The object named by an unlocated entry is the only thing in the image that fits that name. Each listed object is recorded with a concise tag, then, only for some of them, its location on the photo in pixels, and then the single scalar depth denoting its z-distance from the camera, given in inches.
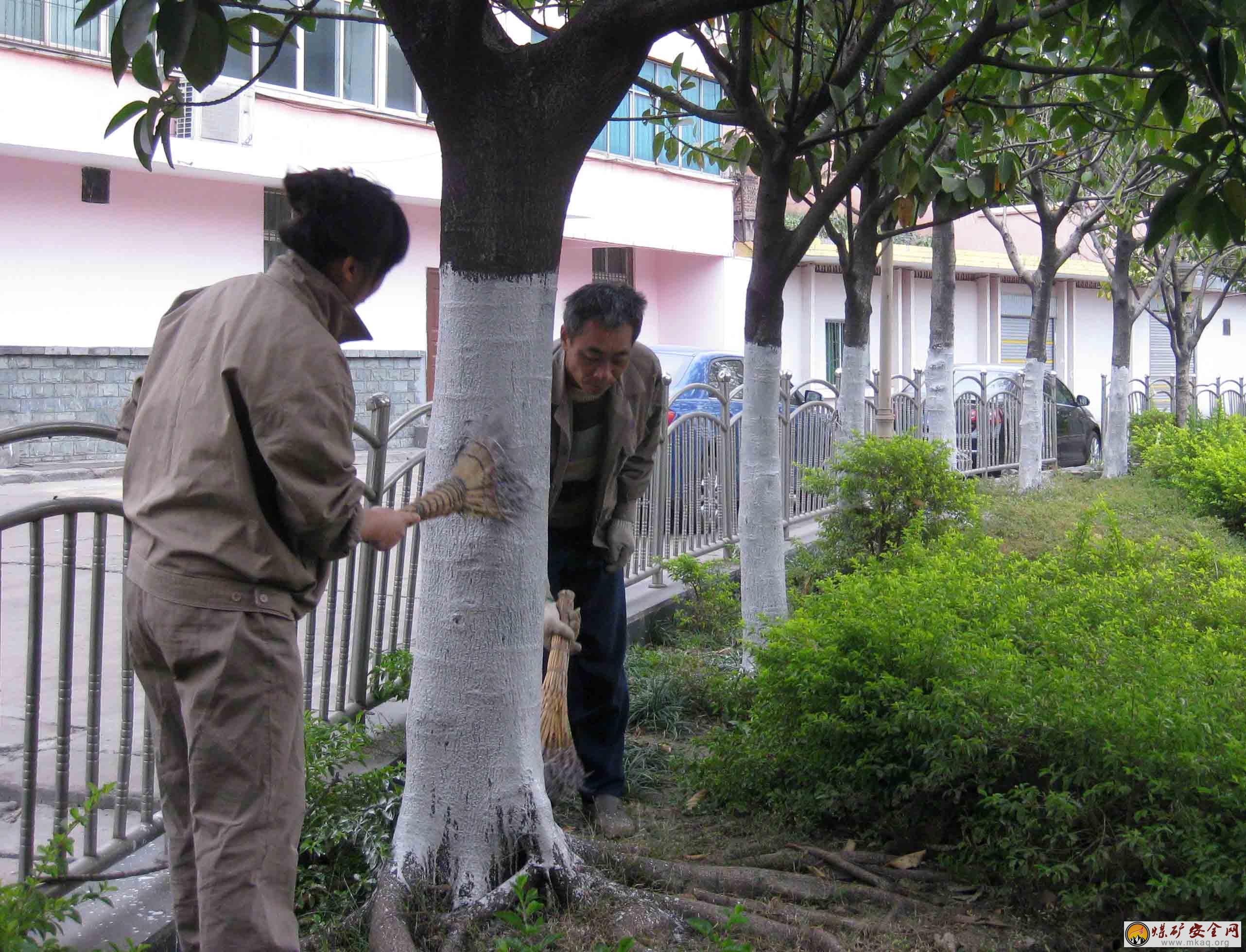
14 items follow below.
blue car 473.1
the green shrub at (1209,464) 449.1
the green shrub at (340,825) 131.1
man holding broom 152.9
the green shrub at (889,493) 297.3
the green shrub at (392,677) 180.4
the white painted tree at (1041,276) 475.8
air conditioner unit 645.3
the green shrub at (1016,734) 124.6
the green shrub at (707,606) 261.3
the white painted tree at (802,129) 197.6
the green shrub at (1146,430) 590.9
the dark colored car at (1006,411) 594.9
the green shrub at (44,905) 100.0
